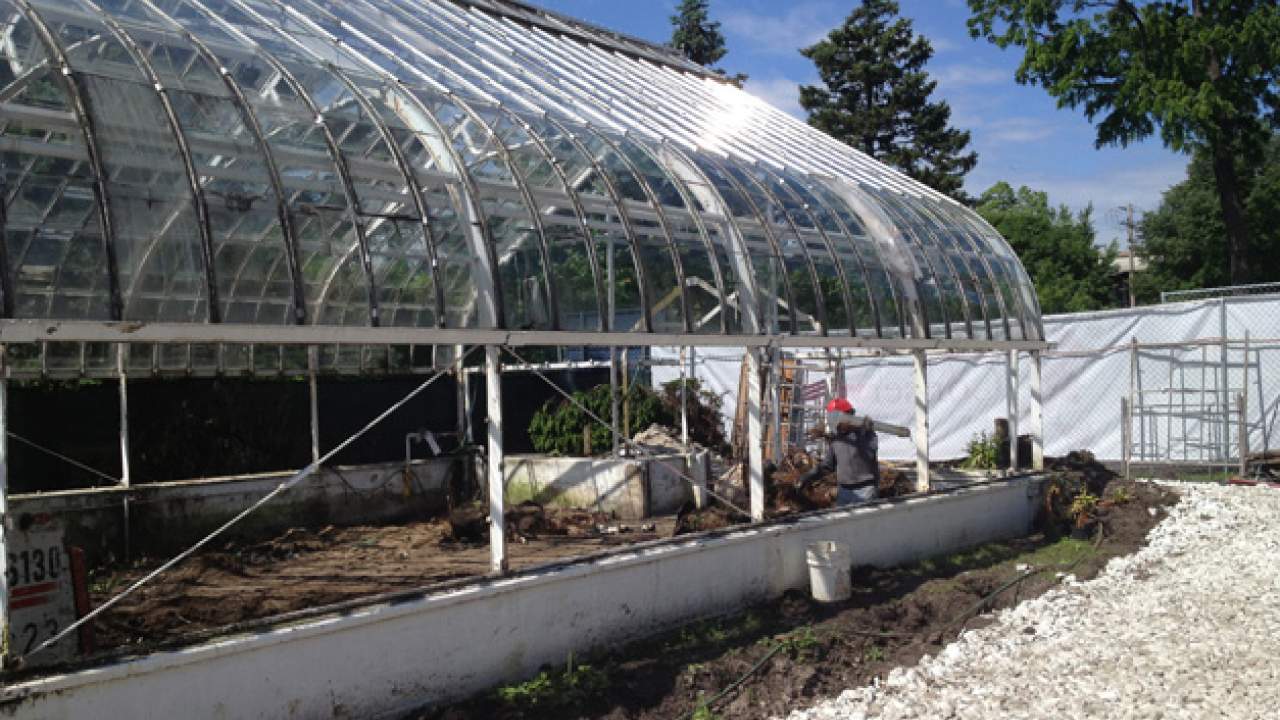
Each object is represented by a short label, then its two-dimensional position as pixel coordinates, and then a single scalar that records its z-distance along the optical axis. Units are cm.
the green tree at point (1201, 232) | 3616
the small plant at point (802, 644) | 786
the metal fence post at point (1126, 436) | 1608
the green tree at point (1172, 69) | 2411
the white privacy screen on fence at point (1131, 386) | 1686
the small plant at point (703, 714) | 667
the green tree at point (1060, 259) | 4044
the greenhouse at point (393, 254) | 621
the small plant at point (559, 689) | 699
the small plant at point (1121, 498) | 1387
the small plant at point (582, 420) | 1522
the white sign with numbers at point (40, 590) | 569
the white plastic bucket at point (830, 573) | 958
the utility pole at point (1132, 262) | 4151
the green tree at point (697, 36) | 4584
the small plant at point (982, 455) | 1596
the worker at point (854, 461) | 1134
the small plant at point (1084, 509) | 1325
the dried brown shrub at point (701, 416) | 1617
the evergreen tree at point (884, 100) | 3806
